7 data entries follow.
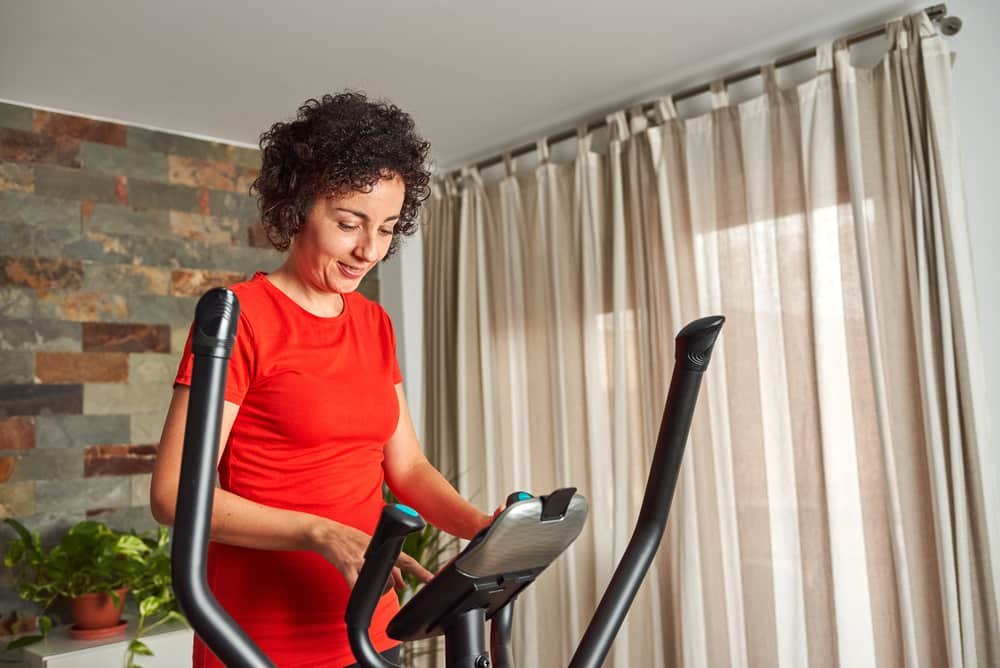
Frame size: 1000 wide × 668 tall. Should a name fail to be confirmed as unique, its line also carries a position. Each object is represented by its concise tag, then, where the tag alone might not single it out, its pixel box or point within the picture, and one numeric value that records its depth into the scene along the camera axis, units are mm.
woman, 1184
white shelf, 2742
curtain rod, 2561
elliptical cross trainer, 706
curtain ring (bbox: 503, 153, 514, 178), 3865
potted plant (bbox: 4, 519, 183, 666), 2885
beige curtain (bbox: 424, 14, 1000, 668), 2516
